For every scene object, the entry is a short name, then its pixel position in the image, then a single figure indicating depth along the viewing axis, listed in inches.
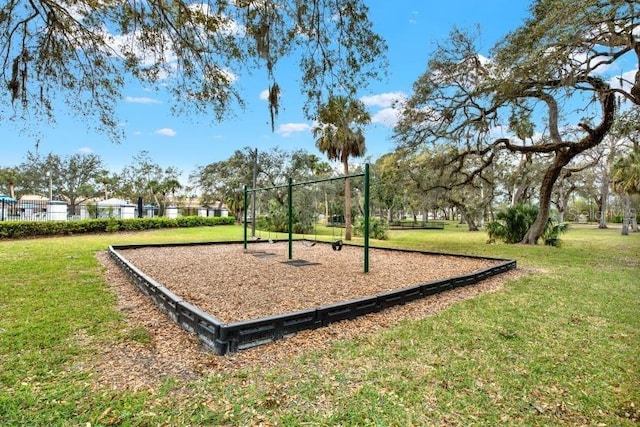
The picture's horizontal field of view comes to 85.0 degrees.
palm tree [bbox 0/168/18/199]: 1293.4
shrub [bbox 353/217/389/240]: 662.5
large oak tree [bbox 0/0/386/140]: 188.5
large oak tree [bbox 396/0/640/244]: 246.4
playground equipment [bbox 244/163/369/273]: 228.7
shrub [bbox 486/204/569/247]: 482.4
